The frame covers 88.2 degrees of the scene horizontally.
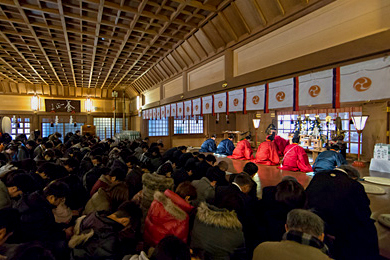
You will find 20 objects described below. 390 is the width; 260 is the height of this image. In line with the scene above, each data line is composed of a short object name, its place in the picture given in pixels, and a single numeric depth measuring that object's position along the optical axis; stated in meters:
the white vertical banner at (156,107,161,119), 12.32
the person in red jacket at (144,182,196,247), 2.33
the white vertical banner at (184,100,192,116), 8.89
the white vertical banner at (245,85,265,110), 5.40
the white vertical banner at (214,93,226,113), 6.77
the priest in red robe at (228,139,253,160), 8.75
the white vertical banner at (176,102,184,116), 9.67
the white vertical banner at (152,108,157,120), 12.94
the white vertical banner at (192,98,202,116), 8.22
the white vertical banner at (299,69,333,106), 4.02
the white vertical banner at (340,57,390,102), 3.31
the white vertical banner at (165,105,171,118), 11.01
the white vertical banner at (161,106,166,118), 11.75
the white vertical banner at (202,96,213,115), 7.46
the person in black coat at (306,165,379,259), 2.35
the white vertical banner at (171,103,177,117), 10.37
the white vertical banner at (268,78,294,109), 4.68
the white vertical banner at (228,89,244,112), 6.05
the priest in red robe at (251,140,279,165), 7.63
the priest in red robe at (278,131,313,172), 6.54
